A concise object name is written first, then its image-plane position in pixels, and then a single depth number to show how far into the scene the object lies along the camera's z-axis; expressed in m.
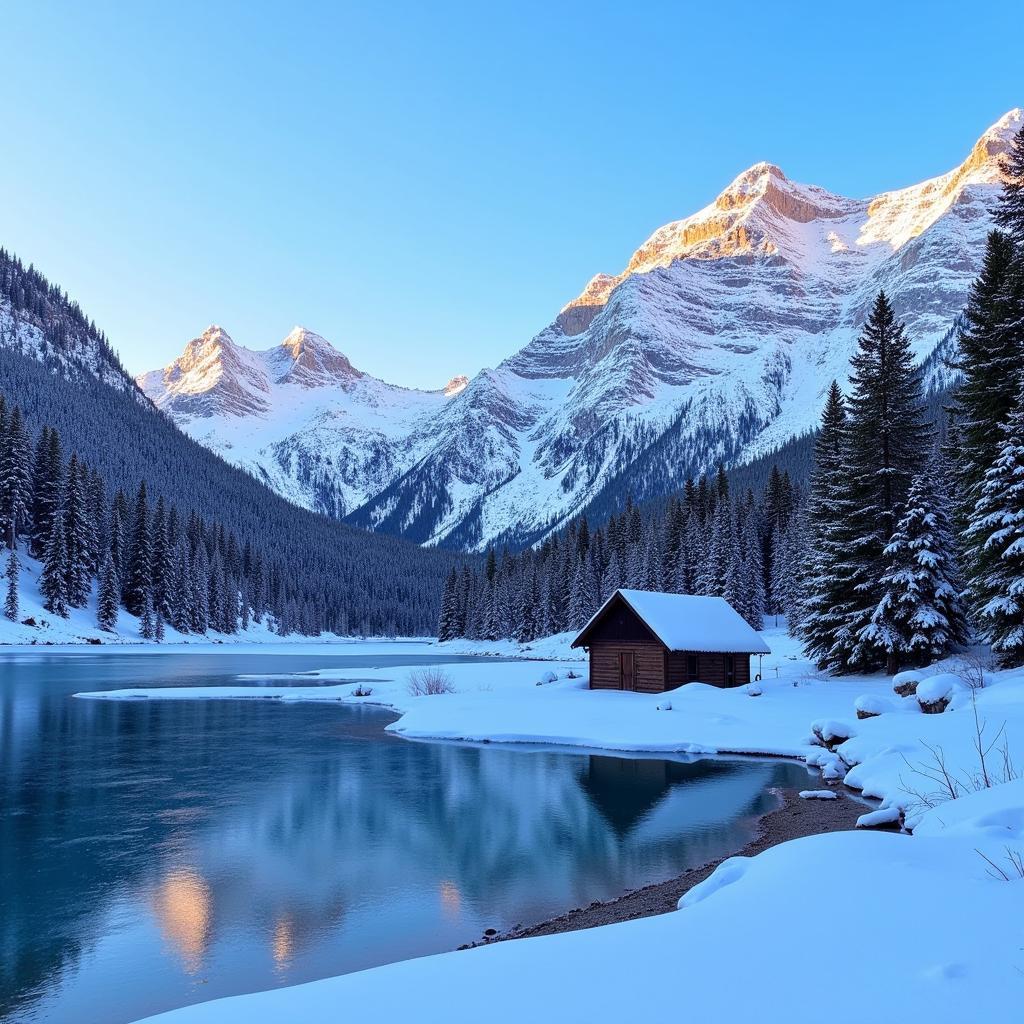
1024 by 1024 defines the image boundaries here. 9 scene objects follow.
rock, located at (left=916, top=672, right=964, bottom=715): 23.34
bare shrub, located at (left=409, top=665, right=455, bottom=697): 44.75
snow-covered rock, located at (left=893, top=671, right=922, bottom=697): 27.09
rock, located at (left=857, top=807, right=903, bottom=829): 14.91
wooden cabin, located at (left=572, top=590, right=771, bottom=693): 42.44
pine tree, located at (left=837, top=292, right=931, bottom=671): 38.16
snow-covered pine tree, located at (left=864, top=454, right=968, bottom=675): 35.12
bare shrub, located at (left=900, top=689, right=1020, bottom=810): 14.72
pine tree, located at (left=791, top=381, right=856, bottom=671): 39.12
